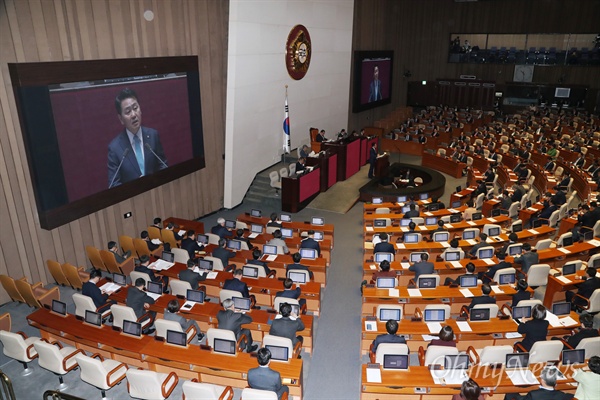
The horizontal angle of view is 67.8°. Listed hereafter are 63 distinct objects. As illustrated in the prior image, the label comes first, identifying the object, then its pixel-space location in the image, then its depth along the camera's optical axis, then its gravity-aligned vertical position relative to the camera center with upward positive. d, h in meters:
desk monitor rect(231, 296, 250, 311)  8.35 -4.43
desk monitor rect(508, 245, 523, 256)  10.87 -4.58
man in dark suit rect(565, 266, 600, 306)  9.23 -4.70
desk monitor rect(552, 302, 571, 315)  8.36 -4.59
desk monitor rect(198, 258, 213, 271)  10.11 -4.51
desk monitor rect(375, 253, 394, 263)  10.72 -4.66
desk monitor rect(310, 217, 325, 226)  13.12 -4.67
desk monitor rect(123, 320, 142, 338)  7.55 -4.40
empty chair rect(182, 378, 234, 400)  6.02 -4.33
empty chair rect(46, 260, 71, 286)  10.16 -4.73
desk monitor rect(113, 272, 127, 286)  9.46 -4.52
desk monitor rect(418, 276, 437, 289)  9.17 -4.51
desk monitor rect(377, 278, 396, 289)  9.27 -4.55
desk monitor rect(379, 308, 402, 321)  8.09 -4.51
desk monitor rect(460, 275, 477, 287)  9.30 -4.51
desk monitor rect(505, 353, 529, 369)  6.66 -4.41
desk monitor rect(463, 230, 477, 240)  11.99 -4.65
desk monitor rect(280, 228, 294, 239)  12.40 -4.72
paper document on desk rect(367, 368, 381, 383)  6.56 -4.57
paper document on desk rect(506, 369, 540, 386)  6.57 -4.60
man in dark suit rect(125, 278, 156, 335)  8.47 -4.46
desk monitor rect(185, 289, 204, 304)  8.71 -4.49
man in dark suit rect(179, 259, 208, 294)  9.43 -4.46
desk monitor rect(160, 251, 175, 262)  10.59 -4.55
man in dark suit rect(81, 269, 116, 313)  8.65 -4.45
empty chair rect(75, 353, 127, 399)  6.63 -4.61
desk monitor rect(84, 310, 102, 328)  7.82 -4.39
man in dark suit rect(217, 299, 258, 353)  7.65 -4.36
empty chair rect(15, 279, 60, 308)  9.12 -4.72
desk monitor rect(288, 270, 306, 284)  9.64 -4.58
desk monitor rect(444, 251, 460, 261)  10.62 -4.58
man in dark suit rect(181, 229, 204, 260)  11.13 -4.57
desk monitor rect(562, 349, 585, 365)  6.88 -4.48
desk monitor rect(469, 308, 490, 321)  8.09 -4.53
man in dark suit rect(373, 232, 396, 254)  10.92 -4.52
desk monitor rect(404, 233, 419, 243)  11.98 -4.71
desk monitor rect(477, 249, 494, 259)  10.86 -4.65
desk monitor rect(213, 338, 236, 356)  7.07 -4.40
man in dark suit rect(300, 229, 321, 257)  11.20 -4.55
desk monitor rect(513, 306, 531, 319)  8.26 -4.59
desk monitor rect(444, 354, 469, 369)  6.67 -4.40
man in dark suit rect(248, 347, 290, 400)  6.28 -4.32
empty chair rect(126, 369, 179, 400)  6.41 -4.61
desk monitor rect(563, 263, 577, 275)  9.91 -4.59
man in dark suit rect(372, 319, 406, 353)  6.95 -4.30
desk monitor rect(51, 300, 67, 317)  8.16 -4.41
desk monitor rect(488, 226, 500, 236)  12.01 -4.57
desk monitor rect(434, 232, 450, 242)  11.85 -4.64
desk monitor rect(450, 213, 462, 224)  12.97 -4.58
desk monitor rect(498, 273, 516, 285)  9.54 -4.62
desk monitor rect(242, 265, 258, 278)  9.83 -4.55
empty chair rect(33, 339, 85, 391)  6.92 -4.54
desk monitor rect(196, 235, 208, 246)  11.77 -4.63
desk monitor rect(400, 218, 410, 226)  13.02 -4.69
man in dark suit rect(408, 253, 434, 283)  9.75 -4.46
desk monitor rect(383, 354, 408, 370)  6.69 -4.41
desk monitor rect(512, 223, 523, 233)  12.44 -4.67
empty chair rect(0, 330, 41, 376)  7.20 -4.52
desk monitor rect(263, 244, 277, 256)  11.09 -4.62
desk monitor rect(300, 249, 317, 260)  10.99 -4.68
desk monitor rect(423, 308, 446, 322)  8.15 -4.57
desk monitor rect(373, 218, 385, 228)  12.94 -4.68
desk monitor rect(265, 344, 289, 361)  6.91 -4.40
